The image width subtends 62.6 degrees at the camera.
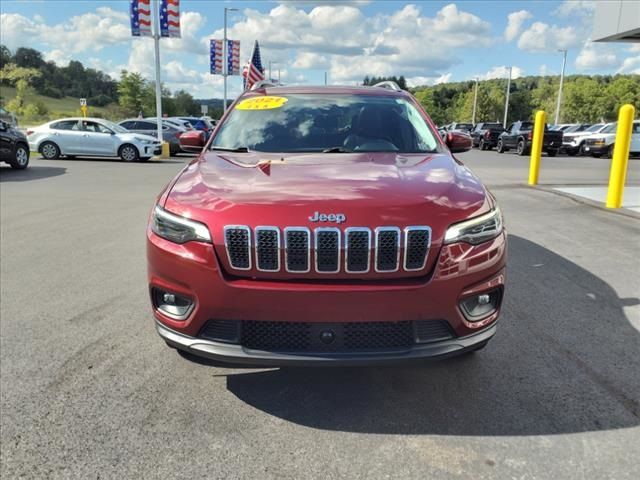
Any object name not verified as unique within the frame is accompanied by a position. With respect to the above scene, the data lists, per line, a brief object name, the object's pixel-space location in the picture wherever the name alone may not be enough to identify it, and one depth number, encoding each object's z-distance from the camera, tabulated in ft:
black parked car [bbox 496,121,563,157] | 84.69
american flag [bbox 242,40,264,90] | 53.88
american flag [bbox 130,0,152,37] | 62.59
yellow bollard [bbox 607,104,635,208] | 29.48
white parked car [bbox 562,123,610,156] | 87.36
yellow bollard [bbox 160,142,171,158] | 70.14
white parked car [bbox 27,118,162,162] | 62.80
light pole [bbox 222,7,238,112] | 118.11
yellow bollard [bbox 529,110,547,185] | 41.93
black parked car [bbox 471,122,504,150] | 106.83
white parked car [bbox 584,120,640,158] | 79.30
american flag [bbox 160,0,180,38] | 64.44
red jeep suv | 8.05
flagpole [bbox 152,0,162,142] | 65.05
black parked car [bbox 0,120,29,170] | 46.78
